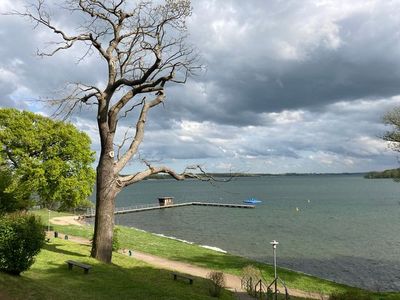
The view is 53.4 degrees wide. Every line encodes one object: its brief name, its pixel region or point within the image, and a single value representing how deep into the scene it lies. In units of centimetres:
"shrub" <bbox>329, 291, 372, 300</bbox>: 1314
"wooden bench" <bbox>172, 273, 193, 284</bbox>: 1830
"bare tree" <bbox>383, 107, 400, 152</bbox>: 2686
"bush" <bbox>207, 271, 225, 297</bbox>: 1569
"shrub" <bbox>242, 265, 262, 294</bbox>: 1972
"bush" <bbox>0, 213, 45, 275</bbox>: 1089
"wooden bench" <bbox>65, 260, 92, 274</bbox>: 1444
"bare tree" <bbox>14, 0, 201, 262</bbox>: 1617
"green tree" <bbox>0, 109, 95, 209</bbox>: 3198
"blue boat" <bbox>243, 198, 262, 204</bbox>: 10162
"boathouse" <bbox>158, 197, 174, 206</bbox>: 9245
